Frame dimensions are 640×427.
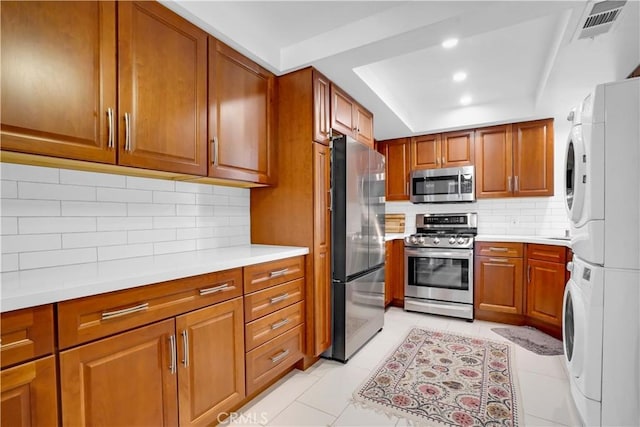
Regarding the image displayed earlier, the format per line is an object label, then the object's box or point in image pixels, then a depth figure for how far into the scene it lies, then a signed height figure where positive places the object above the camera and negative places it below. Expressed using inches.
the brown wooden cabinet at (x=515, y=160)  131.0 +22.2
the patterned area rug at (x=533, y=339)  102.0 -48.2
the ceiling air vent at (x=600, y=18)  59.4 +40.1
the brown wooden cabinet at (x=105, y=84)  44.2 +22.3
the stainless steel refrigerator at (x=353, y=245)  93.2 -11.8
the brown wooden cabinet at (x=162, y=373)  42.0 -27.0
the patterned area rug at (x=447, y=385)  68.8 -47.2
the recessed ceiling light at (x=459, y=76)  107.8 +48.6
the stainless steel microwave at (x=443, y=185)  143.8 +11.9
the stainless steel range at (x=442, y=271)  131.9 -28.2
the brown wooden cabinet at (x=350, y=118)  97.5 +32.8
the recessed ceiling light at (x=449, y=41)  72.3 +40.9
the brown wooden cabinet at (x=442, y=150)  146.5 +29.8
